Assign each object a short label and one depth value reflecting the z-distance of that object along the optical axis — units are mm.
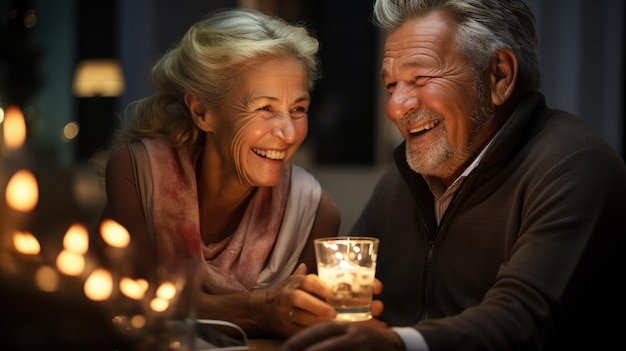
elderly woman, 2236
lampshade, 5914
